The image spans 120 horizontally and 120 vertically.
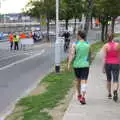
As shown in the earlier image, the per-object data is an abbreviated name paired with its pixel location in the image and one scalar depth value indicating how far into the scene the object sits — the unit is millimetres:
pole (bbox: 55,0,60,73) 19659
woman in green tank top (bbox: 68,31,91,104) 11102
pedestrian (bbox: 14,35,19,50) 43516
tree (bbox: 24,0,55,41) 61469
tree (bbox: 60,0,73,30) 67062
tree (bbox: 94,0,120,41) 33350
